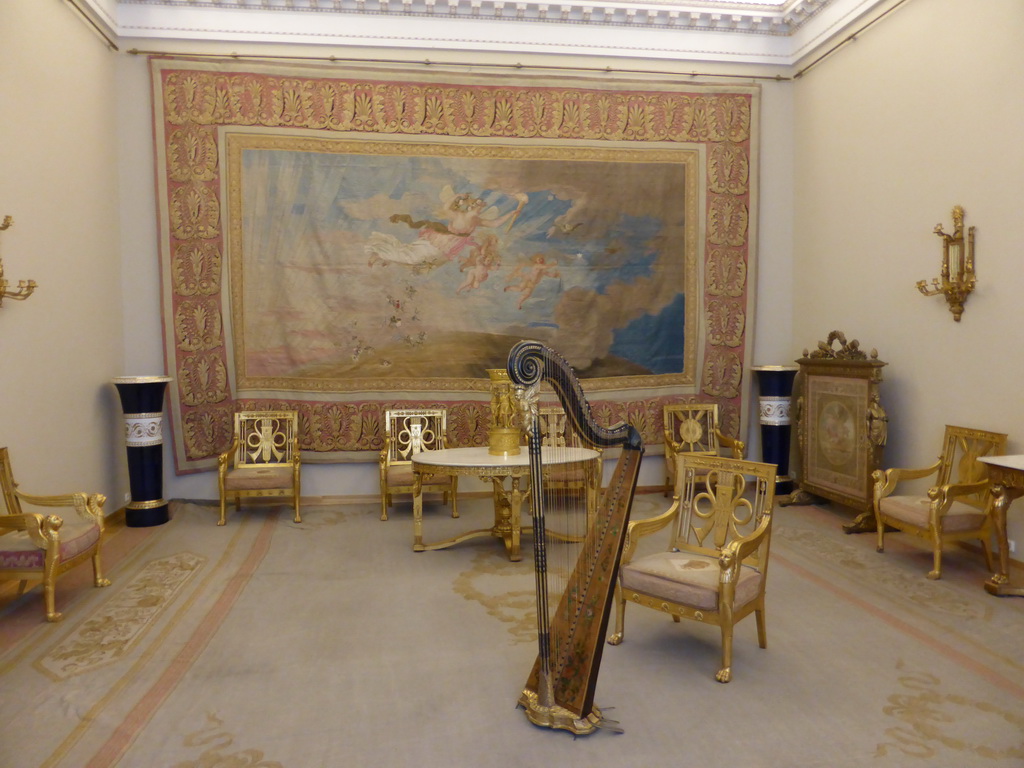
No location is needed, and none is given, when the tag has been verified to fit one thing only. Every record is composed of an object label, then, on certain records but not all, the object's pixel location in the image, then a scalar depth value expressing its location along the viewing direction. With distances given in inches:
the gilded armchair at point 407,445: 255.9
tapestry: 269.9
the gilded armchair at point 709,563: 131.2
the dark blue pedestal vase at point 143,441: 245.9
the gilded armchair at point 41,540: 163.0
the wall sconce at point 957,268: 207.9
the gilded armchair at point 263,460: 252.7
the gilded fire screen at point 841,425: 231.6
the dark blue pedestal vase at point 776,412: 280.4
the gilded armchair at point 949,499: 186.9
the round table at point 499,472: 203.3
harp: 104.3
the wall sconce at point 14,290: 183.0
